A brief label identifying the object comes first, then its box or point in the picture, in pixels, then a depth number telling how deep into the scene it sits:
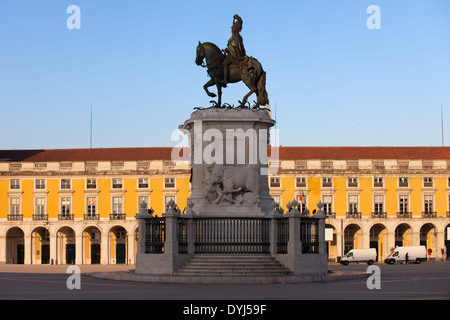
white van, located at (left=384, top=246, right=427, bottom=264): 63.91
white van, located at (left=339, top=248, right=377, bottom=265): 65.19
